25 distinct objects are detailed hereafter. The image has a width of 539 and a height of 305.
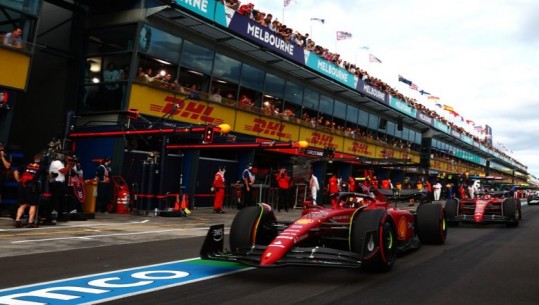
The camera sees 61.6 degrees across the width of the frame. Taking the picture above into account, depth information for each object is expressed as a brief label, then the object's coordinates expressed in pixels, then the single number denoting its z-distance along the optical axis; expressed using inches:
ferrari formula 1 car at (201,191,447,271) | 212.1
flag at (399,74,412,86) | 1561.3
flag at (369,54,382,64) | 1381.6
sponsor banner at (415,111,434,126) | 1619.3
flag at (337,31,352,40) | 1186.6
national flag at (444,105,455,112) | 2344.2
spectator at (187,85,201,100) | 547.9
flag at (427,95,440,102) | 1991.6
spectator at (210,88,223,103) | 759.7
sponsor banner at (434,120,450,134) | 1838.8
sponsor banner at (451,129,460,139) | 2081.9
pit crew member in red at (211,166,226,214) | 674.2
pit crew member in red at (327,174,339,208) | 852.2
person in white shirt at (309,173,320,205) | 825.4
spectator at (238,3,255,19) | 804.0
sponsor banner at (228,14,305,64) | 754.2
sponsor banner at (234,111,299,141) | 831.1
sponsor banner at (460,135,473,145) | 2312.3
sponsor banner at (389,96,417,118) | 1369.3
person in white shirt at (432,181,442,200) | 1305.4
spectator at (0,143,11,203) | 430.9
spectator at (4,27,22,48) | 520.2
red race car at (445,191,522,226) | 540.1
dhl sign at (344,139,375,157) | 1208.8
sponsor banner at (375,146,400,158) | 1380.4
